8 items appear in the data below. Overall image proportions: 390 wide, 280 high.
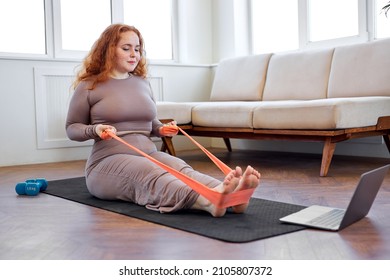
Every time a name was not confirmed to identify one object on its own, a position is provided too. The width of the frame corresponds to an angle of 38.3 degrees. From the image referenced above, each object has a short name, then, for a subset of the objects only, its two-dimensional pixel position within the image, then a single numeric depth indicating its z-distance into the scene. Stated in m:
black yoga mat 1.91
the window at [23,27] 4.64
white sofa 3.41
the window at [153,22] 5.39
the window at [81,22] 4.92
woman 2.47
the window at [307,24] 4.54
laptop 1.92
